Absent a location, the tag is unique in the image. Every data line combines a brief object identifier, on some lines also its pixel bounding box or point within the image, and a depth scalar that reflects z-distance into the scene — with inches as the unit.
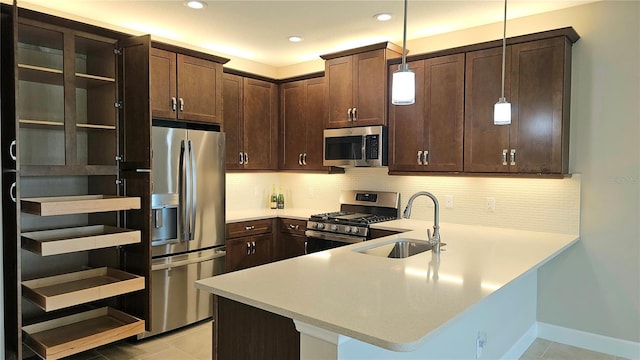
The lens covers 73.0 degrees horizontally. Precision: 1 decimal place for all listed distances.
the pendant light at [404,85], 82.9
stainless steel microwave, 155.9
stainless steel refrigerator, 136.6
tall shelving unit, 112.6
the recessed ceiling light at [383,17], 136.9
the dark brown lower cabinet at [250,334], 67.2
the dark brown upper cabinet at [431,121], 138.4
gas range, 151.2
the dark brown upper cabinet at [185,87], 140.3
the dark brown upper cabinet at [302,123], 181.0
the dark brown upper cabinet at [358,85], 155.4
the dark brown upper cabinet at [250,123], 174.6
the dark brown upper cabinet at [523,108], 120.9
